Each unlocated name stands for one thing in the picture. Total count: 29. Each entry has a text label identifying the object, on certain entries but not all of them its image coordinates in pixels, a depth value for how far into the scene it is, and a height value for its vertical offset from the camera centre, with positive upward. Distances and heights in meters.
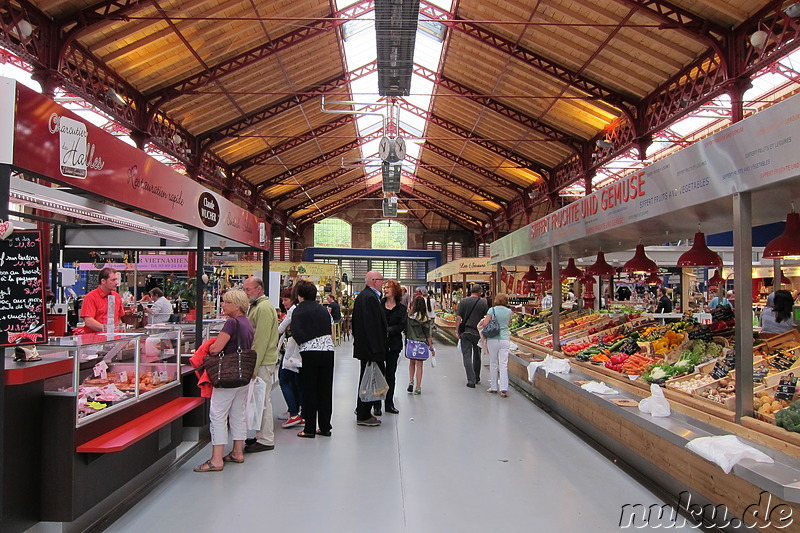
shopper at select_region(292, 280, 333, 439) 5.07 -0.66
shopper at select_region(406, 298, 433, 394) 7.20 -0.53
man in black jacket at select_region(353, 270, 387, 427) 5.60 -0.46
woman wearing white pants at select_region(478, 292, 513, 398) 7.45 -0.81
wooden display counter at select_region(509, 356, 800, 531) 2.69 -1.12
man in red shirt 5.13 -0.19
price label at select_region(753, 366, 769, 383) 3.85 -0.62
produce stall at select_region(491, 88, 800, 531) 3.00 -0.62
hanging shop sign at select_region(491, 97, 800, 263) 2.90 +0.78
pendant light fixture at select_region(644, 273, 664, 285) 7.03 +0.09
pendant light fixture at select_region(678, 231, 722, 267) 4.75 +0.27
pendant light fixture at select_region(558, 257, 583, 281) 9.41 +0.24
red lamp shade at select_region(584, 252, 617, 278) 7.57 +0.25
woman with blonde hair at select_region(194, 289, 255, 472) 4.15 -0.89
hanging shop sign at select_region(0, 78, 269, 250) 2.58 +0.73
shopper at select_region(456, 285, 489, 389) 7.94 -0.64
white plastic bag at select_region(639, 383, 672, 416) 4.07 -0.90
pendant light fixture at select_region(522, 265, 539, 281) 10.95 +0.21
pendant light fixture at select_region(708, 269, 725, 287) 7.51 +0.09
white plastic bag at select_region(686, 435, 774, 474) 2.94 -0.92
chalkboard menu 2.74 -0.04
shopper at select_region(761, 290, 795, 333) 5.47 -0.27
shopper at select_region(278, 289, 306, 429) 5.77 -1.11
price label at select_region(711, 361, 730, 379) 4.12 -0.64
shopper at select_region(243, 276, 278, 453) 4.64 -0.51
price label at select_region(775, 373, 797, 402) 3.35 -0.63
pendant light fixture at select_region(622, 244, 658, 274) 6.28 +0.26
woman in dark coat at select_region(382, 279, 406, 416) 6.29 -0.49
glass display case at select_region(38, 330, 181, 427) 3.14 -0.59
